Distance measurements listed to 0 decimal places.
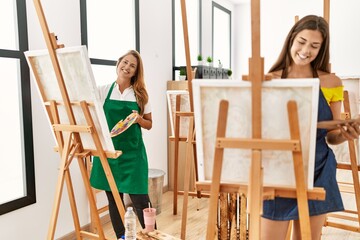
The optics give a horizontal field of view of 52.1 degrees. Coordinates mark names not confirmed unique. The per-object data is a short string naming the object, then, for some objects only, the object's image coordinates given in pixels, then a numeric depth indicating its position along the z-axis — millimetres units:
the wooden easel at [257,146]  1204
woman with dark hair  1403
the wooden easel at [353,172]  2434
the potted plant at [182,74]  4051
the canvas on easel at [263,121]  1224
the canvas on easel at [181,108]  3152
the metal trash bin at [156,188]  3422
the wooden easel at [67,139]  1867
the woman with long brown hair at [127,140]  2324
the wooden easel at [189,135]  2224
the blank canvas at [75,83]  1813
